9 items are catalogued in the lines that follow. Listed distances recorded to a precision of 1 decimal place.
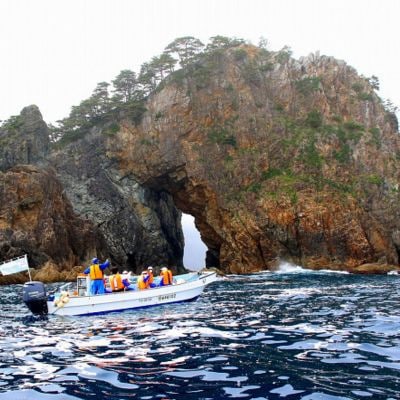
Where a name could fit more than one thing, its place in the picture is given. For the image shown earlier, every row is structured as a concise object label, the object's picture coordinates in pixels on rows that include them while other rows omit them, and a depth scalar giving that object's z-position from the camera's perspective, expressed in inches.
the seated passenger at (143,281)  1031.0
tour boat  911.7
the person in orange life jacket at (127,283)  1024.2
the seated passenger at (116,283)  1012.5
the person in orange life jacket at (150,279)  1059.3
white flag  967.4
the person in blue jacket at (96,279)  986.1
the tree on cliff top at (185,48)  2787.9
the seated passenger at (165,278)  1081.4
